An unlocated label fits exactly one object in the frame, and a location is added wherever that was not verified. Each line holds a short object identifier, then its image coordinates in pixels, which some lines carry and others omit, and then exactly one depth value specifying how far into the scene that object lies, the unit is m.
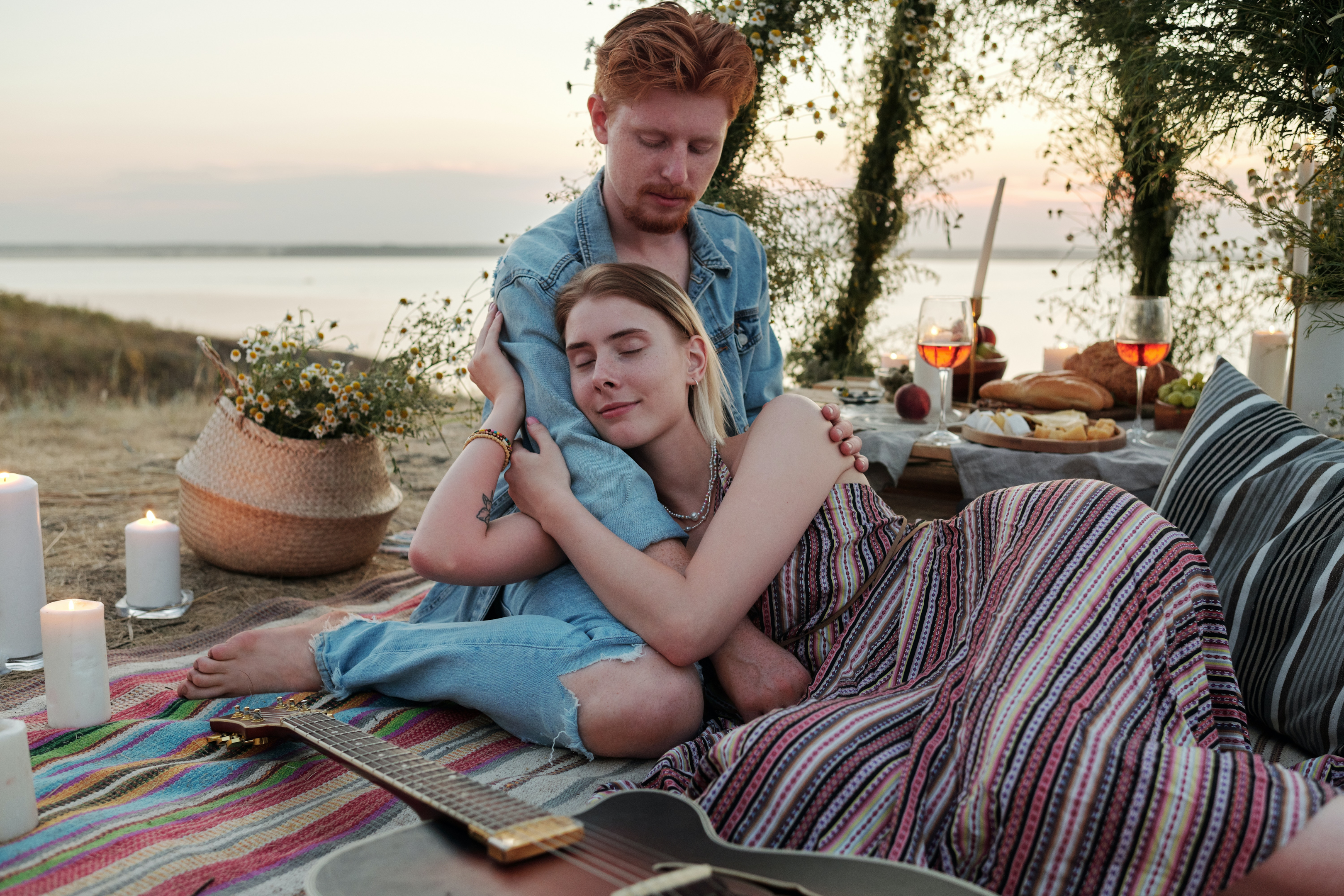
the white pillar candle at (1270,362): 2.95
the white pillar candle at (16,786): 1.26
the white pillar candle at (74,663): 1.71
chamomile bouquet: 2.86
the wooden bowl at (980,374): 3.32
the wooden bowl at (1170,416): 2.76
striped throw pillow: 1.49
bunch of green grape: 2.76
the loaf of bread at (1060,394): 2.97
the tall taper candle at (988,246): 3.30
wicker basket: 2.82
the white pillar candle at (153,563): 2.50
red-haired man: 1.65
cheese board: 2.47
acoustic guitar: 0.87
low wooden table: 2.59
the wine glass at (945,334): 2.64
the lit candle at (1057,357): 3.53
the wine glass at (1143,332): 2.60
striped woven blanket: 1.22
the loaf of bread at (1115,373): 3.09
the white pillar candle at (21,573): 2.13
